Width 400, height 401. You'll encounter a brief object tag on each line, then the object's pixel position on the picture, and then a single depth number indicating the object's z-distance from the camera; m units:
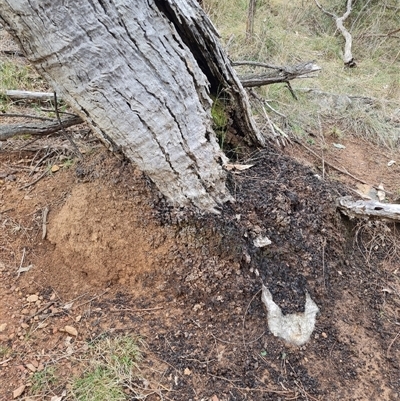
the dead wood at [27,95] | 2.50
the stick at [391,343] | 1.48
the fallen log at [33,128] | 1.84
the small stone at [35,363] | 1.35
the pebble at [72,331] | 1.45
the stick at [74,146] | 1.71
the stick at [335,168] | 2.33
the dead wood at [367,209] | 1.59
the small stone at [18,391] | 1.28
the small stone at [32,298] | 1.54
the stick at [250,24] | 4.38
